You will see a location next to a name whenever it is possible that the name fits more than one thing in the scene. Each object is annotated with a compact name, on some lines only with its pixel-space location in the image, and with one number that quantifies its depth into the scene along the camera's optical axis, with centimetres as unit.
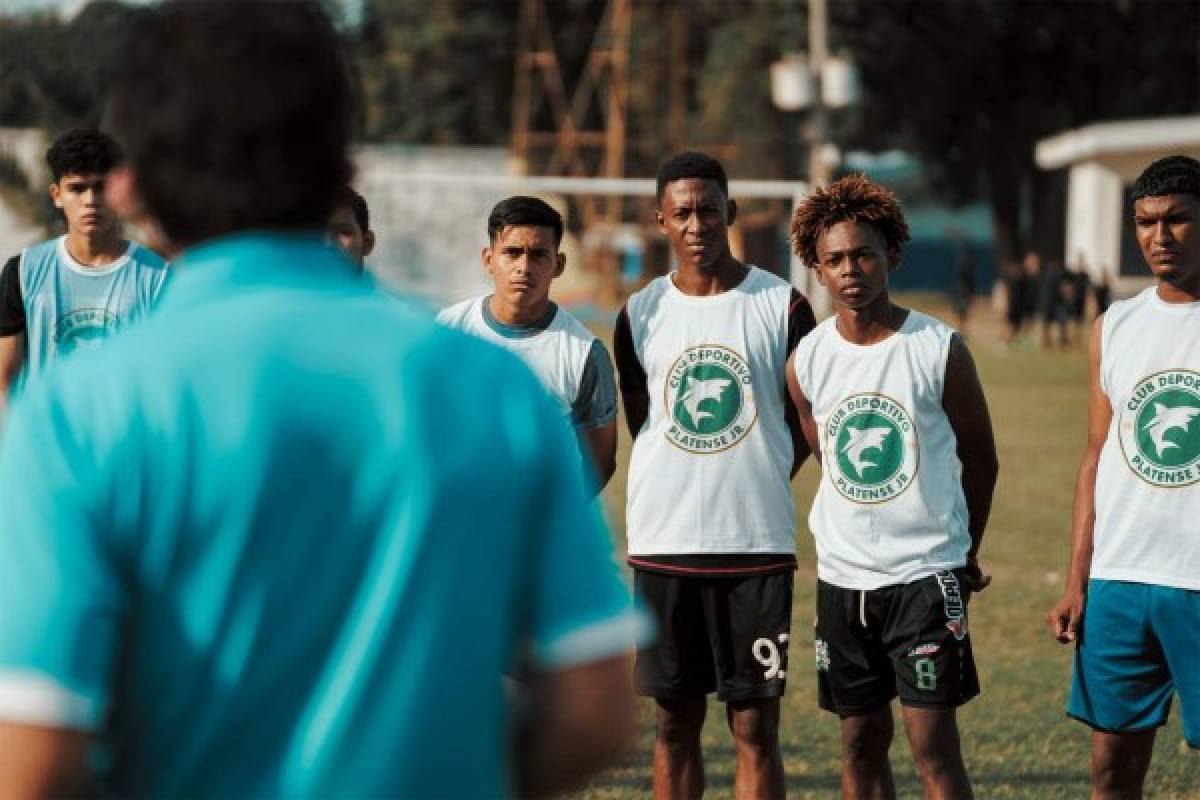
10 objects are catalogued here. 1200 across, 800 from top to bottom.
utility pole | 6036
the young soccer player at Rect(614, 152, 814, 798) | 1090
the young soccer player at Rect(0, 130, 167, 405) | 1138
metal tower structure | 8234
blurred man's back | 313
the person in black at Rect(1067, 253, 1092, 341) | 6340
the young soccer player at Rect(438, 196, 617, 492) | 1105
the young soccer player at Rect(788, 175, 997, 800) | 1015
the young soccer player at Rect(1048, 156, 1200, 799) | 985
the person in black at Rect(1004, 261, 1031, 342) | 6634
